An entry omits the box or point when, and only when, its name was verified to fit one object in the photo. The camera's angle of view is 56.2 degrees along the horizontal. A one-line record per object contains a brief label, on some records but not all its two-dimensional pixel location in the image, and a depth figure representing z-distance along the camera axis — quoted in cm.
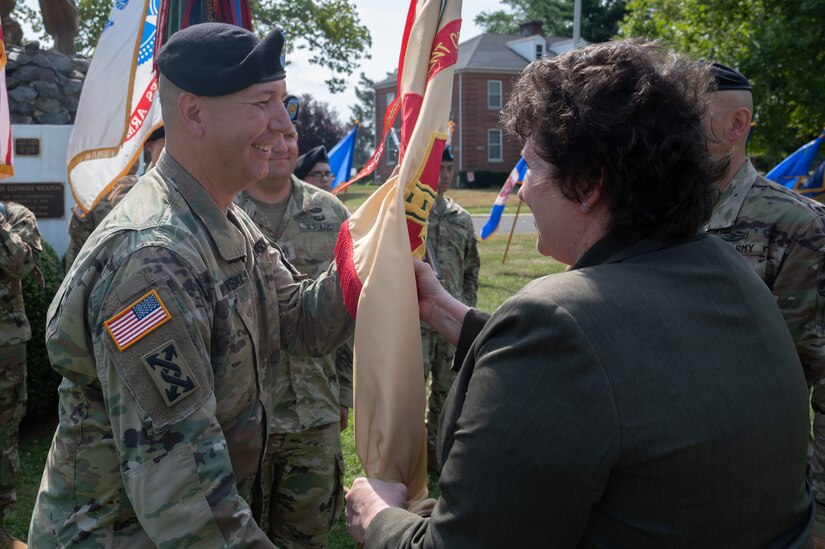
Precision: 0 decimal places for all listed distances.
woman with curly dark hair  147
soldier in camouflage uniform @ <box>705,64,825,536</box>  339
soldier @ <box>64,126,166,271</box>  618
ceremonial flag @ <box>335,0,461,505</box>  220
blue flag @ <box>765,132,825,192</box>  977
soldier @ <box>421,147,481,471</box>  647
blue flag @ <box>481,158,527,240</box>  1308
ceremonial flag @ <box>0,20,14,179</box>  525
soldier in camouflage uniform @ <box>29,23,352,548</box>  188
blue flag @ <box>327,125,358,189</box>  912
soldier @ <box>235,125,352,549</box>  394
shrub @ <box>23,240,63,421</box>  624
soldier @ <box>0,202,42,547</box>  492
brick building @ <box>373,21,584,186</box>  4762
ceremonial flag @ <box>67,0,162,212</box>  565
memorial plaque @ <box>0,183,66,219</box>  809
